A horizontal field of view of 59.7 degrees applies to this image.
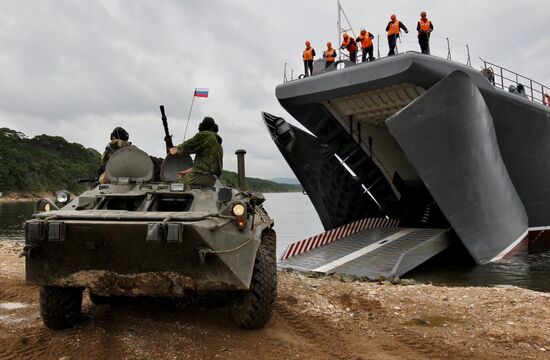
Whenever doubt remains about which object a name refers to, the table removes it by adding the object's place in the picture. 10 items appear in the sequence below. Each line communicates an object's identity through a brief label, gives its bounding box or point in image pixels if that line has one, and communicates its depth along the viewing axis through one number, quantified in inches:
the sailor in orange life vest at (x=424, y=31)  440.8
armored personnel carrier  142.6
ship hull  406.6
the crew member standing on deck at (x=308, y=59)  514.9
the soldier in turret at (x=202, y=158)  185.2
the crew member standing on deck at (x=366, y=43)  463.2
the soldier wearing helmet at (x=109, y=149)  221.0
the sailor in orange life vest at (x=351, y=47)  492.1
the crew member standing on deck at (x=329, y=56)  495.5
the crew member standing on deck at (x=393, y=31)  438.6
